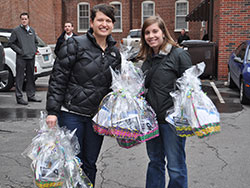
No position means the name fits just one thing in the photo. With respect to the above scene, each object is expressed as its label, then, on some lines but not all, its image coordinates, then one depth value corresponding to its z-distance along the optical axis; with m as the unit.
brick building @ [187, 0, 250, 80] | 12.39
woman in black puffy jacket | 2.95
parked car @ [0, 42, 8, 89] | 7.78
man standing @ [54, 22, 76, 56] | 8.77
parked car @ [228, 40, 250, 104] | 8.20
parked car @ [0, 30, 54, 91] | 10.25
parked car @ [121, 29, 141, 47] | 23.85
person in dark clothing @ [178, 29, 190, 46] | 20.86
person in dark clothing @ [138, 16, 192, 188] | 2.98
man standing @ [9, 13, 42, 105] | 8.38
